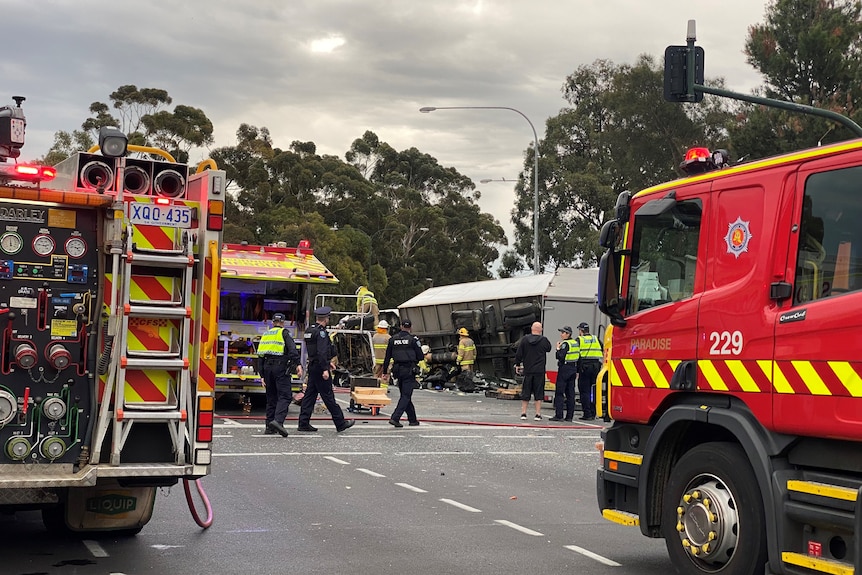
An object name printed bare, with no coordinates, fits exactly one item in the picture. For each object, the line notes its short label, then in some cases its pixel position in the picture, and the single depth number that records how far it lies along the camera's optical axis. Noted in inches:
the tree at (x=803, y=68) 1387.8
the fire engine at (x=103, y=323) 270.4
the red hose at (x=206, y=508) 324.2
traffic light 614.9
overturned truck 966.4
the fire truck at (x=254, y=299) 735.7
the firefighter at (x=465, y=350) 1076.5
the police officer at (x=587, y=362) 776.3
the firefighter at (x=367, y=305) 1059.3
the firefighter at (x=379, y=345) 962.1
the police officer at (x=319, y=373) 609.9
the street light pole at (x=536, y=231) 1350.9
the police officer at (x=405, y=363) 675.4
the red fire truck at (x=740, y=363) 223.3
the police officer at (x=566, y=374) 757.9
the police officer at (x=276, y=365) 610.5
